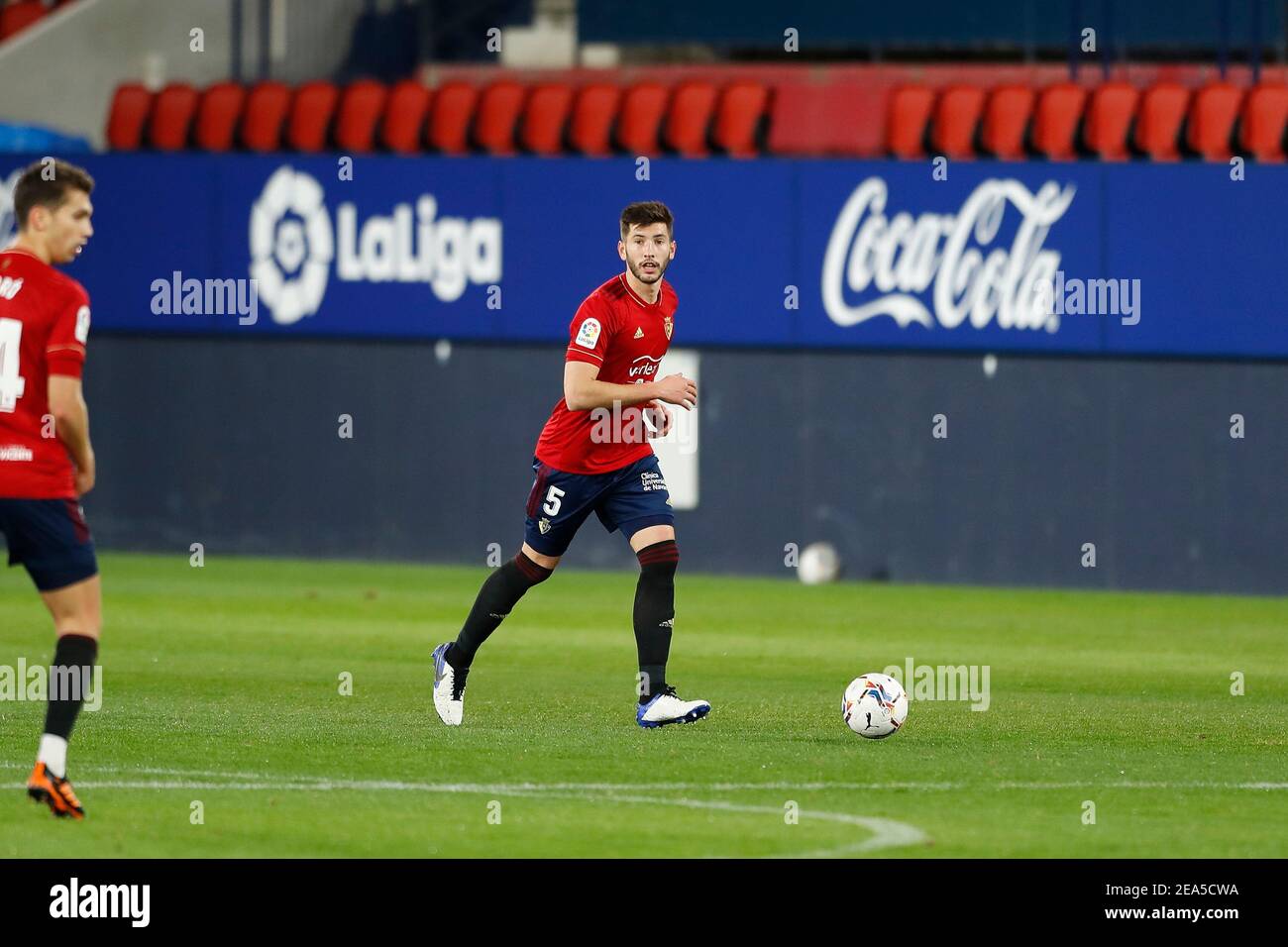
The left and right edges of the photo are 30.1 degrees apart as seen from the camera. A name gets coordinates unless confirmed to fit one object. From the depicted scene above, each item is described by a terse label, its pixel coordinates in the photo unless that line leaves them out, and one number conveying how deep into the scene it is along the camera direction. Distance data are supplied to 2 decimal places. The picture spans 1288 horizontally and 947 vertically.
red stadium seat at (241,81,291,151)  23.08
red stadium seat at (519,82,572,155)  22.69
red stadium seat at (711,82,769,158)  22.44
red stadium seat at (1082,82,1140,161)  20.98
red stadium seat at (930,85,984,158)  21.52
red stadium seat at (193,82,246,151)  23.23
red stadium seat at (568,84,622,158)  22.52
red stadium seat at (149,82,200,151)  23.28
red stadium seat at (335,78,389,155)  23.08
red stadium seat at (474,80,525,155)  22.80
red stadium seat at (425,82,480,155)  22.88
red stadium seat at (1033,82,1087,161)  21.06
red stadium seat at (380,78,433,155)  22.98
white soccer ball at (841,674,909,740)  10.27
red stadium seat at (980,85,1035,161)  21.31
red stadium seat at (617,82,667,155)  22.53
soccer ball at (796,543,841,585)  21.00
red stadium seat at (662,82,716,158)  22.48
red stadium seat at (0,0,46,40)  26.38
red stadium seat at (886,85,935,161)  21.66
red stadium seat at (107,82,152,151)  23.50
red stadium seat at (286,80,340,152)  23.09
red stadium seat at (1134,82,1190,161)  20.84
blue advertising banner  20.17
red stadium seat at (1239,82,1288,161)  20.36
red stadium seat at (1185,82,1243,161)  20.64
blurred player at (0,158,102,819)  7.91
